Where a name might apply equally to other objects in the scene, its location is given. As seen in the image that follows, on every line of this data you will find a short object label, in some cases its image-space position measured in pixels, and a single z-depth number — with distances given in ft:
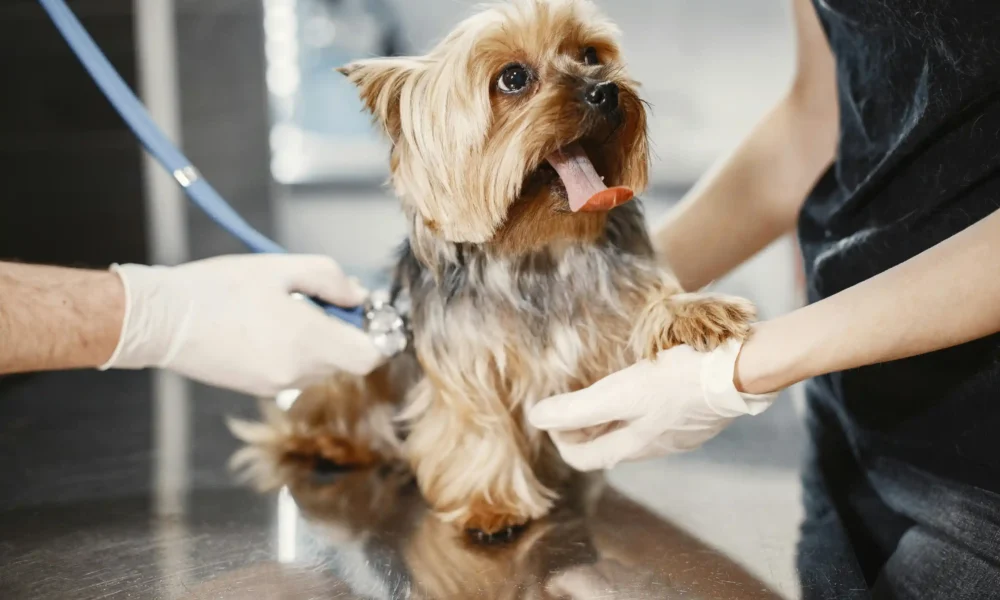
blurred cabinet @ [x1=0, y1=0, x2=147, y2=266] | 9.13
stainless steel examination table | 3.90
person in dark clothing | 3.76
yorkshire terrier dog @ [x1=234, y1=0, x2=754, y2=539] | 4.23
